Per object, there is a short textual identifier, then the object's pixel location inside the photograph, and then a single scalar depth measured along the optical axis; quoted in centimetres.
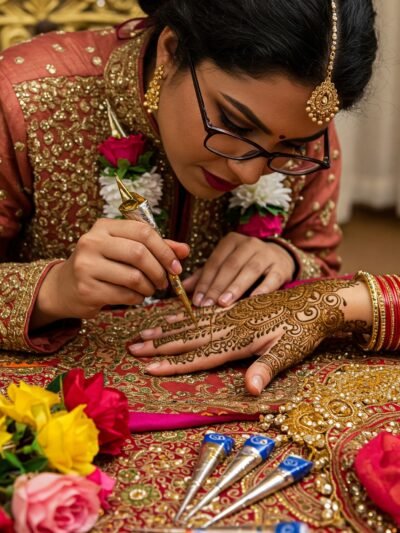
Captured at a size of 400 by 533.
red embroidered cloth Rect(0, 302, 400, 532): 90
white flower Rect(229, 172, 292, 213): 165
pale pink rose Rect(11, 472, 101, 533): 79
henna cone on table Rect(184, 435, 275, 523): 91
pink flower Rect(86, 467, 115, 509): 87
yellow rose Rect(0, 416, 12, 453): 85
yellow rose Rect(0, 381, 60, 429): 87
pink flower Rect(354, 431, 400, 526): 87
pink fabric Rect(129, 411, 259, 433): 105
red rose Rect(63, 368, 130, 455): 94
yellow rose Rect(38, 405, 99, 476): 84
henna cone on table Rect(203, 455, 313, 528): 89
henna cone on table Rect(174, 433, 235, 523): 91
